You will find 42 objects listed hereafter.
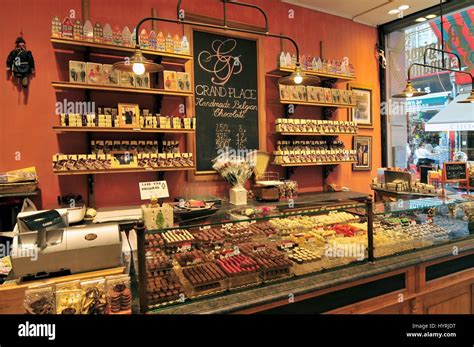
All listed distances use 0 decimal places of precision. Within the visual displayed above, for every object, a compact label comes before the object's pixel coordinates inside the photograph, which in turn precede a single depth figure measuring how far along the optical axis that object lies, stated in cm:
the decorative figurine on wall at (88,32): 311
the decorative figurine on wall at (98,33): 315
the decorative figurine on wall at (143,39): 337
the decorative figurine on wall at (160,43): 343
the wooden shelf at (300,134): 420
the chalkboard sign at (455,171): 347
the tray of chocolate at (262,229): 205
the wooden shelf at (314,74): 418
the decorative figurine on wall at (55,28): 302
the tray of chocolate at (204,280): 161
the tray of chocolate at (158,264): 164
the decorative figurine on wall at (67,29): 306
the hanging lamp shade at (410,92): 369
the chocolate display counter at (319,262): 161
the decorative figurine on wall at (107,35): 319
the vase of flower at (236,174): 371
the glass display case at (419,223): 220
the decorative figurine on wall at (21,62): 307
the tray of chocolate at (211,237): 187
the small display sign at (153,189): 301
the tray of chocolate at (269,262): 177
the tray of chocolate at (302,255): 196
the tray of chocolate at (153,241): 160
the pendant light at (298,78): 305
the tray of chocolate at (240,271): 170
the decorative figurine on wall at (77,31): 309
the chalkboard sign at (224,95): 400
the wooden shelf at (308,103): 423
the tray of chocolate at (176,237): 168
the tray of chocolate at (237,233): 198
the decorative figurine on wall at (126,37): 328
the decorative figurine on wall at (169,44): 347
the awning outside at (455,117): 478
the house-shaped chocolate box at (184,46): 353
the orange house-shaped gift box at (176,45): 351
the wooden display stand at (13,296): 147
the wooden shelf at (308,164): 419
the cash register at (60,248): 155
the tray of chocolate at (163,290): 153
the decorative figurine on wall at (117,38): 324
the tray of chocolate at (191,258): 179
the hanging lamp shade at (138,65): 246
